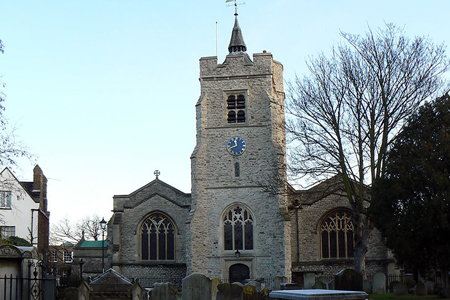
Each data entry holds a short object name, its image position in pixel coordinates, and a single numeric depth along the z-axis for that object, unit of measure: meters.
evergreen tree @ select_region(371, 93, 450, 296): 19.53
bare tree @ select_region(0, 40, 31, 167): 14.23
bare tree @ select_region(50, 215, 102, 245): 62.28
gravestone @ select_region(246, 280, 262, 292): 22.48
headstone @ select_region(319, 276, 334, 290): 20.94
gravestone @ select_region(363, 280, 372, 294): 22.11
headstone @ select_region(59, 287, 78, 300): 16.50
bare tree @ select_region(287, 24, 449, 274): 23.22
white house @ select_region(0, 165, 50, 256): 37.00
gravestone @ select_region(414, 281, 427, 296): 23.27
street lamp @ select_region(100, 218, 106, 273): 30.31
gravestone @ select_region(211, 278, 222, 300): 17.20
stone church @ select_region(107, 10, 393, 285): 32.78
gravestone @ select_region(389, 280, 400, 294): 24.29
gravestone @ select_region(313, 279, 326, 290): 21.14
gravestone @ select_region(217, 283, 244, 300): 16.30
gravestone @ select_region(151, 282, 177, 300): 16.30
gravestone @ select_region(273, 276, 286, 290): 23.82
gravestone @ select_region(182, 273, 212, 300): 16.08
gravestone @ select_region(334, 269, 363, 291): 19.09
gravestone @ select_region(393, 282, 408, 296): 23.80
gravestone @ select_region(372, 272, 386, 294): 24.31
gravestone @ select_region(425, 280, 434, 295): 23.75
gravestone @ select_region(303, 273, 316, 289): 22.95
